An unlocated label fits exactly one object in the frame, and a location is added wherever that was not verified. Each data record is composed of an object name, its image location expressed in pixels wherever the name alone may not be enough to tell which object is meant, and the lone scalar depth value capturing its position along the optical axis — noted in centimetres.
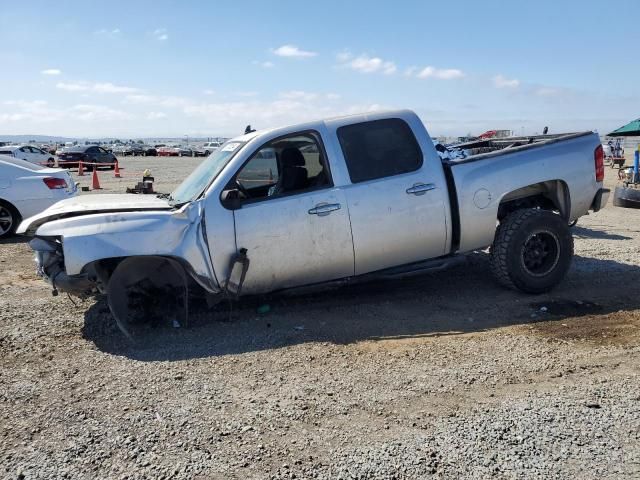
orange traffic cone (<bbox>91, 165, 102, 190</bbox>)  1950
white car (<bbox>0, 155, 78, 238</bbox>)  982
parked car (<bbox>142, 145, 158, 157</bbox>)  6829
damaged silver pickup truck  492
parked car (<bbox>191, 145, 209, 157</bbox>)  6575
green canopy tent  2288
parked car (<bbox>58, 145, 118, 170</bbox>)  3669
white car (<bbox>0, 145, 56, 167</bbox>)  2961
